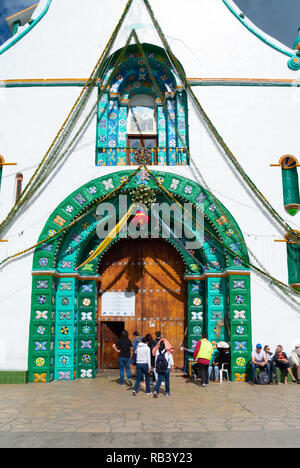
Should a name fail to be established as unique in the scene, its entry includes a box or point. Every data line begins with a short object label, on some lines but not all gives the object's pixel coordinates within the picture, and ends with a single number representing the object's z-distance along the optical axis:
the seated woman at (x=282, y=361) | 9.89
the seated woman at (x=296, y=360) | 10.00
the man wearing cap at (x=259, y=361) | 9.76
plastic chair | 10.00
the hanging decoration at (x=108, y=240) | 10.71
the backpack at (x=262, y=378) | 9.79
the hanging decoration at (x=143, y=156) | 11.30
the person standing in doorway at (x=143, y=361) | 8.49
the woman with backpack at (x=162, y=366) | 8.23
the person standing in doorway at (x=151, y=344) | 9.80
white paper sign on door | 11.27
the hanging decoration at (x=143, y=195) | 10.67
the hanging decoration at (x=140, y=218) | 10.77
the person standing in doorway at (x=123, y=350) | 9.48
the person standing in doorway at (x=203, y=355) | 9.38
